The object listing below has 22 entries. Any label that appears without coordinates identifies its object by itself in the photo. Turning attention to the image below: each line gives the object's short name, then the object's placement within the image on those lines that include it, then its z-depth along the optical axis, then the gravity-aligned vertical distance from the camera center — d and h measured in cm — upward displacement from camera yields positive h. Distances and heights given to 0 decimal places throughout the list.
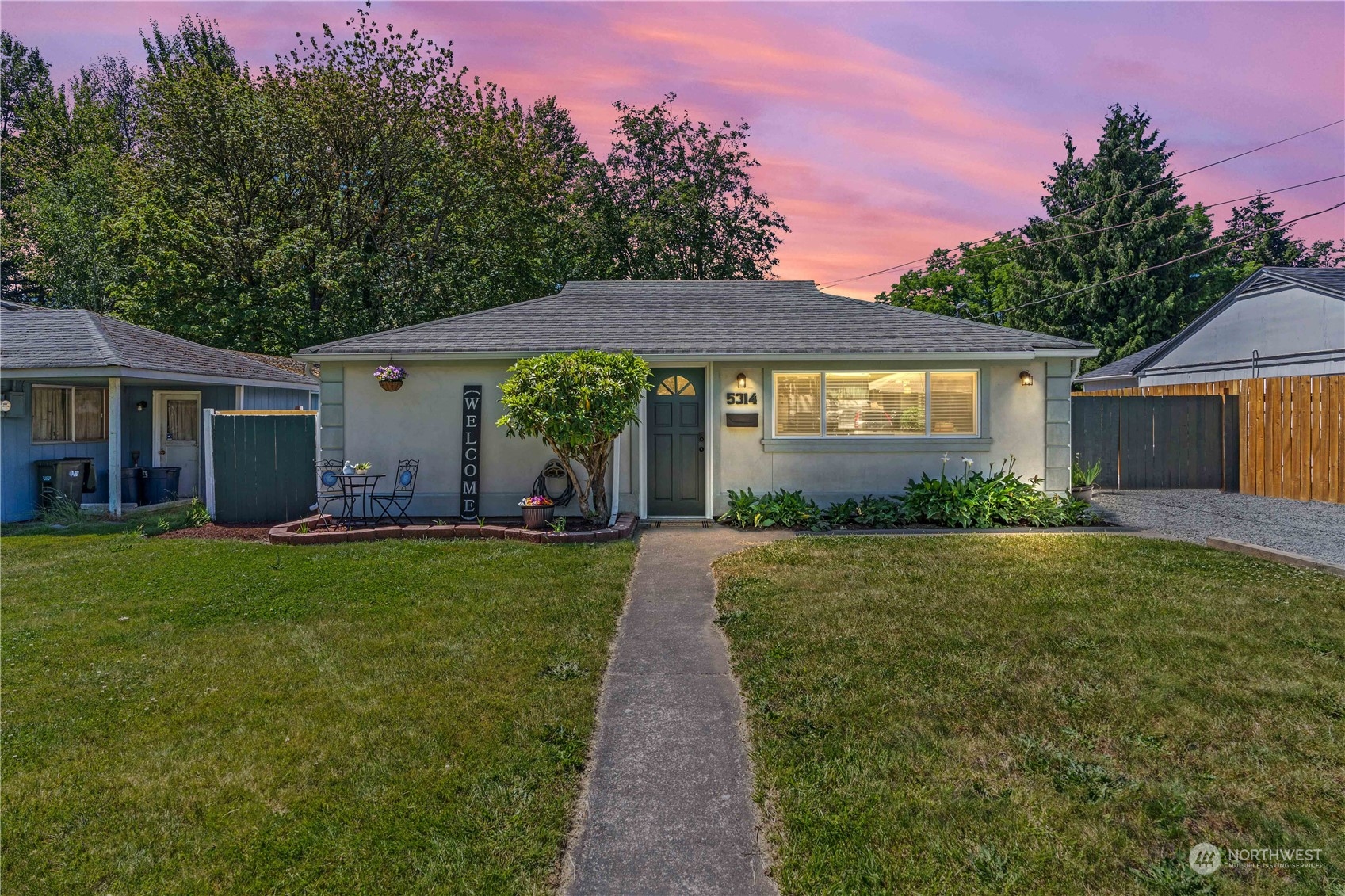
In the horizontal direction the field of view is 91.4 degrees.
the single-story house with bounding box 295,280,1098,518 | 952 +27
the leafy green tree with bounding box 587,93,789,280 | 2300 +874
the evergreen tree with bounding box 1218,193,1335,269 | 3231 +1005
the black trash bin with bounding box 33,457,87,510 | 1044 -62
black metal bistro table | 893 -75
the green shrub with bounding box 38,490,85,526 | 995 -108
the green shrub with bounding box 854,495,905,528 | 905 -103
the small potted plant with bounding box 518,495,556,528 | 834 -90
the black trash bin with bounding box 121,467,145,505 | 1113 -74
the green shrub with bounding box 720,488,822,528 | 909 -100
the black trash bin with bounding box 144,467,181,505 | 1130 -74
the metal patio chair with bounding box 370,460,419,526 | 951 -72
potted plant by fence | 1238 -76
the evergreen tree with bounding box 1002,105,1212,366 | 2547 +762
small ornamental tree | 799 +54
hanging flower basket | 913 +91
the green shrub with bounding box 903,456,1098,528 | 897 -91
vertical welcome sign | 938 -19
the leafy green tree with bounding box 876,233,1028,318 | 3281 +837
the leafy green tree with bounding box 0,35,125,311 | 2117 +872
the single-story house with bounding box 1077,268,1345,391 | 1322 +242
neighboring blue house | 1016 +85
